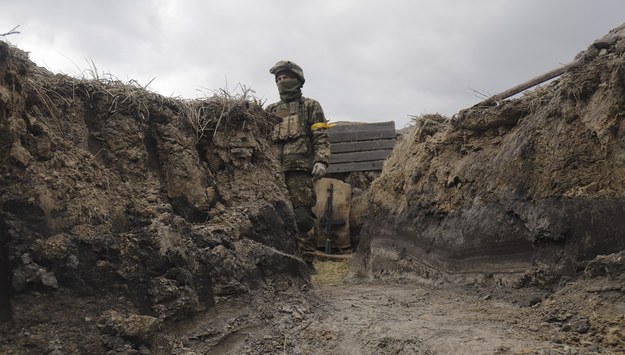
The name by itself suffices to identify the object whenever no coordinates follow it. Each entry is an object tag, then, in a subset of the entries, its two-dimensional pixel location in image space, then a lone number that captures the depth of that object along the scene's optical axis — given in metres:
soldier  6.95
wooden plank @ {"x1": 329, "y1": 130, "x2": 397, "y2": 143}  14.62
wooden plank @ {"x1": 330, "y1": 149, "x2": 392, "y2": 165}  14.29
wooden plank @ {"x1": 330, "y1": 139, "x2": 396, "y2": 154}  14.45
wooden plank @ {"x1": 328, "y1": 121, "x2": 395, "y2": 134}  14.76
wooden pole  5.84
